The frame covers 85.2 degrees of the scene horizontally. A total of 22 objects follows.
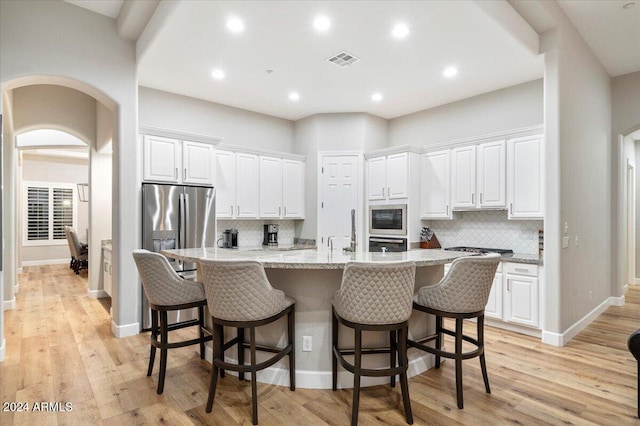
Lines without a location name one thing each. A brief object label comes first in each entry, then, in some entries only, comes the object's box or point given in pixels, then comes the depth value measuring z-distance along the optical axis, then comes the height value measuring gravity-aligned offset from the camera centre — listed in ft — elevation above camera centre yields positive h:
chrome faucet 10.08 -0.82
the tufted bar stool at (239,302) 7.19 -1.90
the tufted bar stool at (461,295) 7.89 -1.94
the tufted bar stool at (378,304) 6.99 -1.88
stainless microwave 17.48 -0.33
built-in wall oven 17.48 -1.61
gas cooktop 15.15 -1.67
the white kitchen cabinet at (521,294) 12.91 -3.11
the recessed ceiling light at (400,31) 10.70 +5.73
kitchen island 8.77 -2.82
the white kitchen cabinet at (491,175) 14.80 +1.62
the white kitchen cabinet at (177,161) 13.96 +2.25
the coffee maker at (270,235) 19.58 -1.25
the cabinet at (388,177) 17.44 +1.89
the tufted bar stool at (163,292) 8.57 -2.01
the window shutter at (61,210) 31.78 +0.39
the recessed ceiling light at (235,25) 10.32 +5.74
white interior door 19.24 +0.85
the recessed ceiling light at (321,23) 10.28 +5.74
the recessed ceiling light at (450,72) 13.89 +5.73
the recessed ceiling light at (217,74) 14.10 +5.78
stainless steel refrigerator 13.55 -0.30
